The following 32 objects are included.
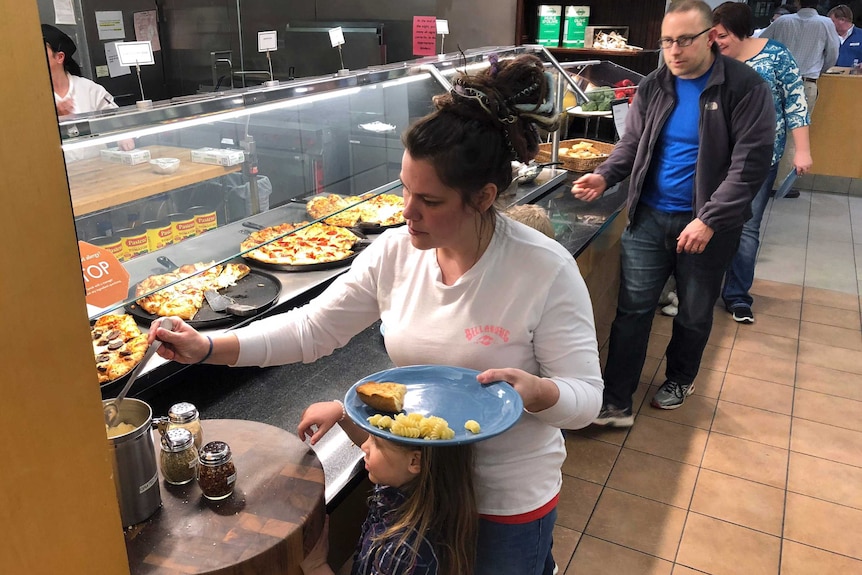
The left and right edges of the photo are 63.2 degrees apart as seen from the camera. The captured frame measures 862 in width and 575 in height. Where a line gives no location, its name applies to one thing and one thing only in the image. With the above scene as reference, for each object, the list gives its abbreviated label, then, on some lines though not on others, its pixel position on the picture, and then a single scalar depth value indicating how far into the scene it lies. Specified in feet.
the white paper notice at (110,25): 19.60
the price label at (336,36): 9.39
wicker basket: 13.96
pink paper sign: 11.94
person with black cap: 13.73
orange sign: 4.68
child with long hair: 4.79
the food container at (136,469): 4.13
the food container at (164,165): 7.22
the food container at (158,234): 6.49
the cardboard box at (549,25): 20.44
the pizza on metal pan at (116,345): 6.04
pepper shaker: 4.44
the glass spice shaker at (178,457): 4.62
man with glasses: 9.50
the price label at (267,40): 9.20
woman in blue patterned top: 13.00
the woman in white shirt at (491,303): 4.75
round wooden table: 4.06
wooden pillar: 2.73
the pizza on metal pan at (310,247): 8.62
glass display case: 6.38
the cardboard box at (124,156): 6.68
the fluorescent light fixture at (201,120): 6.53
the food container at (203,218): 6.97
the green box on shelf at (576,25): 19.87
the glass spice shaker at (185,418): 4.76
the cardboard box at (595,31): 19.45
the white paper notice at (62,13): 10.66
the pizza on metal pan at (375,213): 10.10
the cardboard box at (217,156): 7.52
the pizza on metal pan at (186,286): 5.95
